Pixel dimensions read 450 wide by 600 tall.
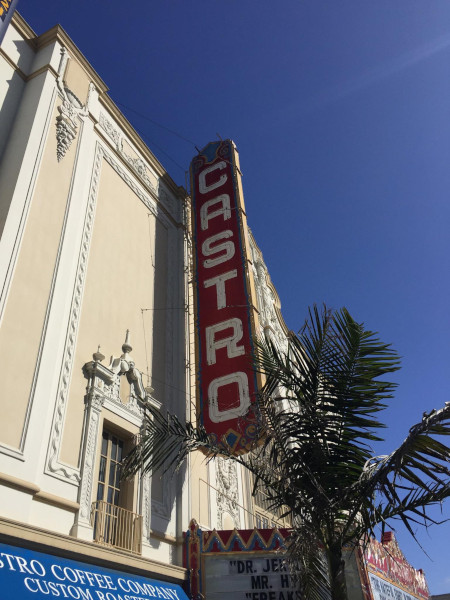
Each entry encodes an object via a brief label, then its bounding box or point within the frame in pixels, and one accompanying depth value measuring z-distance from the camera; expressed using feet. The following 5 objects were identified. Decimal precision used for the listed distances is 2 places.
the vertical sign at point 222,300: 33.53
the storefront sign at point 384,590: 25.58
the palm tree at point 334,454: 17.69
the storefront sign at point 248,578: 26.35
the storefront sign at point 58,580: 17.38
